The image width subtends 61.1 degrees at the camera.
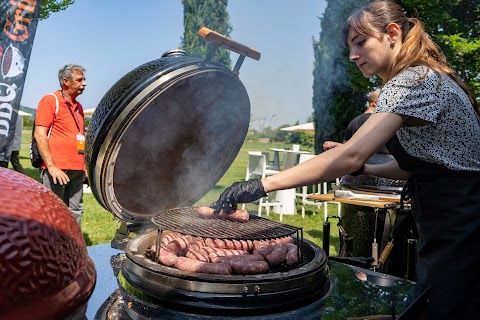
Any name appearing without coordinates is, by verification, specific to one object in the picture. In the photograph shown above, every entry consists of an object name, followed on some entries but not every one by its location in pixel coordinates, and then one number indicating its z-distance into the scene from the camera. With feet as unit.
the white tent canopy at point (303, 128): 51.05
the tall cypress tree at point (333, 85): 39.83
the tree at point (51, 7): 43.98
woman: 6.36
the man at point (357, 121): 17.12
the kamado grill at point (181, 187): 5.79
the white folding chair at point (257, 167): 29.69
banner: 14.74
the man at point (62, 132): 16.42
